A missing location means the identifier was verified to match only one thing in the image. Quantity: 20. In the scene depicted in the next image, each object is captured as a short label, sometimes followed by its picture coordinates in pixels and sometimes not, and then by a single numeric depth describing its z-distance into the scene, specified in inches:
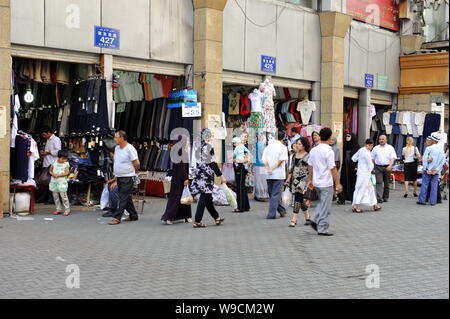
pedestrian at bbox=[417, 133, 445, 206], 608.7
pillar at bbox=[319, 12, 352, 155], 772.0
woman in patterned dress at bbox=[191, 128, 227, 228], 438.0
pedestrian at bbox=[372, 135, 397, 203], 626.8
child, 498.0
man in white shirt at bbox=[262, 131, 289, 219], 481.4
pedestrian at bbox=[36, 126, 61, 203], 558.3
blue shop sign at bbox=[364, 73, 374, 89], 866.1
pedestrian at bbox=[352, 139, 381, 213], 553.6
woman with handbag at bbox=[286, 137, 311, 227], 438.5
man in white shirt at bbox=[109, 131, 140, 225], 459.5
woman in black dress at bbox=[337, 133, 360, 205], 621.0
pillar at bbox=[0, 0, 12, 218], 468.8
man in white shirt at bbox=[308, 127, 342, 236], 407.2
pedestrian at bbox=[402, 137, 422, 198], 718.5
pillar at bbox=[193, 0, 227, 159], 616.1
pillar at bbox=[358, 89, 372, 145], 876.0
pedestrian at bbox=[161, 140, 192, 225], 457.1
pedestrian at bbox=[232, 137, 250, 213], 547.8
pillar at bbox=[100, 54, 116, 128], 542.0
